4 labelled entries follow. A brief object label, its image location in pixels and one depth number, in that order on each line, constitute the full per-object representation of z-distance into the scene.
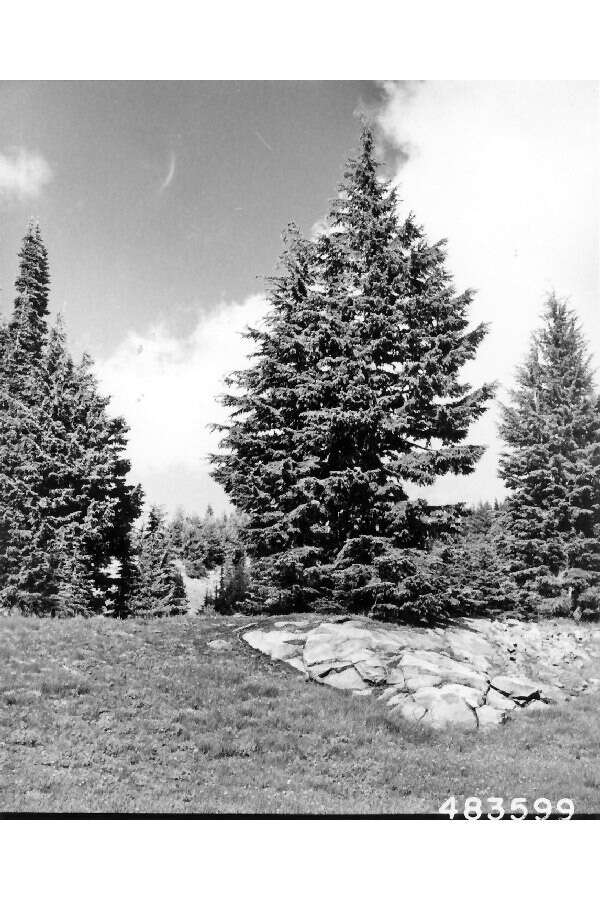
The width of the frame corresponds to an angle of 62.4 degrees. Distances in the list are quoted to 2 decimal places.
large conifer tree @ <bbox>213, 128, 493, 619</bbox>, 14.68
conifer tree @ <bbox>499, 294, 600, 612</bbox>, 19.08
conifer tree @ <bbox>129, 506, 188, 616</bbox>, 34.34
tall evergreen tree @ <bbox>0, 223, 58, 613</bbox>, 20.98
